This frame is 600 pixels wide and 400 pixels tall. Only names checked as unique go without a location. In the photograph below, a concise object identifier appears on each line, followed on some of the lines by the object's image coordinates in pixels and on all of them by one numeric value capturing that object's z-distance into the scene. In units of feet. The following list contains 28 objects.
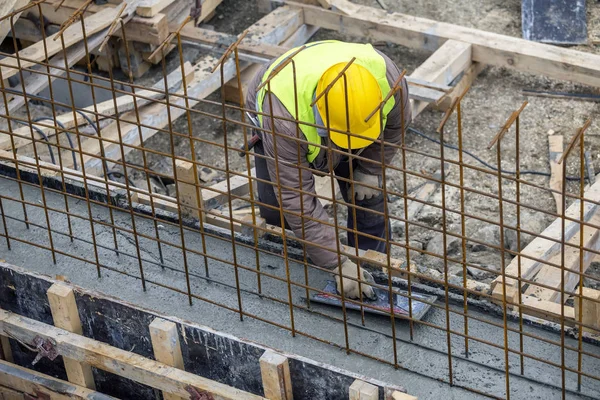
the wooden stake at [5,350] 32.99
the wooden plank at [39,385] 30.17
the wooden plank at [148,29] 47.98
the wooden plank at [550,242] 35.27
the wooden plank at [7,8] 43.19
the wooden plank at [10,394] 31.89
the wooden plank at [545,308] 29.68
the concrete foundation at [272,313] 28.78
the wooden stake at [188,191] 33.04
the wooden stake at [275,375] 26.58
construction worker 29.25
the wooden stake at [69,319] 29.48
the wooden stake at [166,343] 27.89
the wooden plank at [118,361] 27.61
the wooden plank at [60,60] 46.06
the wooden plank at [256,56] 45.11
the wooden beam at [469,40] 47.39
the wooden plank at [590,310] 27.43
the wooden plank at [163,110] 44.04
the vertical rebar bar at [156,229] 31.94
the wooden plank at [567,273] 33.96
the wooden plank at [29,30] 50.83
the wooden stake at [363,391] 25.12
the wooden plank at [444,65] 46.80
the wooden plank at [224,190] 39.75
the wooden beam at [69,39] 45.21
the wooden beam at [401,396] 25.05
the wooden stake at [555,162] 43.42
